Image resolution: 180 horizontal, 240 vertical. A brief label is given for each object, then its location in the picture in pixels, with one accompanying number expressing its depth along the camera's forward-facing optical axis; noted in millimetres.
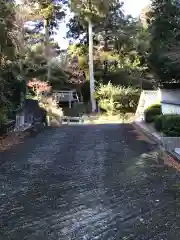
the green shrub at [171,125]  8060
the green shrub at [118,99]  20587
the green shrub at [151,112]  12976
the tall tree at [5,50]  9447
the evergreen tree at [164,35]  12541
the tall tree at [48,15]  20955
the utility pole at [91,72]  21715
